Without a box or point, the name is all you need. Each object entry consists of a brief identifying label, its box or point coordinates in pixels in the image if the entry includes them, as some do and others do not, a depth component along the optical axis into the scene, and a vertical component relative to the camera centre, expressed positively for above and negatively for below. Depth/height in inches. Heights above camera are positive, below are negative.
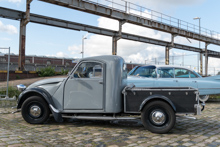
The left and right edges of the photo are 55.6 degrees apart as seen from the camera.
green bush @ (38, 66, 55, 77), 884.2 +9.1
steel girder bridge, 831.7 +242.8
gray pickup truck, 194.5 -23.6
